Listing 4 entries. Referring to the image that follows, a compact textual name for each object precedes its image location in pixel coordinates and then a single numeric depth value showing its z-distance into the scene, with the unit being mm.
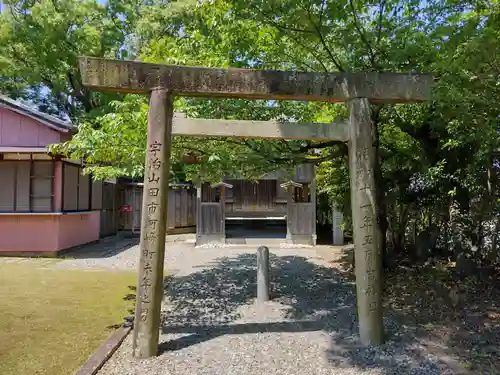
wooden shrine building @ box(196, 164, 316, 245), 15164
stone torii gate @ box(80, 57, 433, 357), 4402
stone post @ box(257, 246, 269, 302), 6992
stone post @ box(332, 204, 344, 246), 15250
